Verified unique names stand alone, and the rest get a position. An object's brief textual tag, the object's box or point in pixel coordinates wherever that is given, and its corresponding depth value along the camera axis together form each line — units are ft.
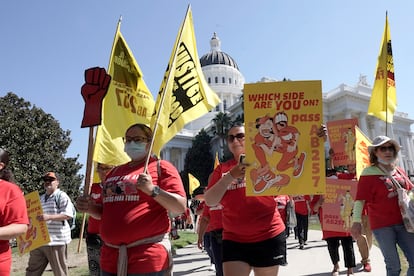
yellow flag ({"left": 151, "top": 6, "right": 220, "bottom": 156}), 12.80
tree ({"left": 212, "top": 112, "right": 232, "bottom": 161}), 222.48
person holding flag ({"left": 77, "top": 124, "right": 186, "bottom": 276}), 9.23
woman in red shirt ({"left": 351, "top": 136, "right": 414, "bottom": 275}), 13.35
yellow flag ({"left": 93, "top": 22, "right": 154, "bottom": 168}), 15.78
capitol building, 211.20
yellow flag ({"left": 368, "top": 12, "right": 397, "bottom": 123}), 20.21
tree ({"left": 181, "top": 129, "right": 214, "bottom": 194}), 232.12
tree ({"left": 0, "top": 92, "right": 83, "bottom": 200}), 88.12
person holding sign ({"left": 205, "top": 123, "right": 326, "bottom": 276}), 10.99
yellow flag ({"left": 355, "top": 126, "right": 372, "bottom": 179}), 18.97
